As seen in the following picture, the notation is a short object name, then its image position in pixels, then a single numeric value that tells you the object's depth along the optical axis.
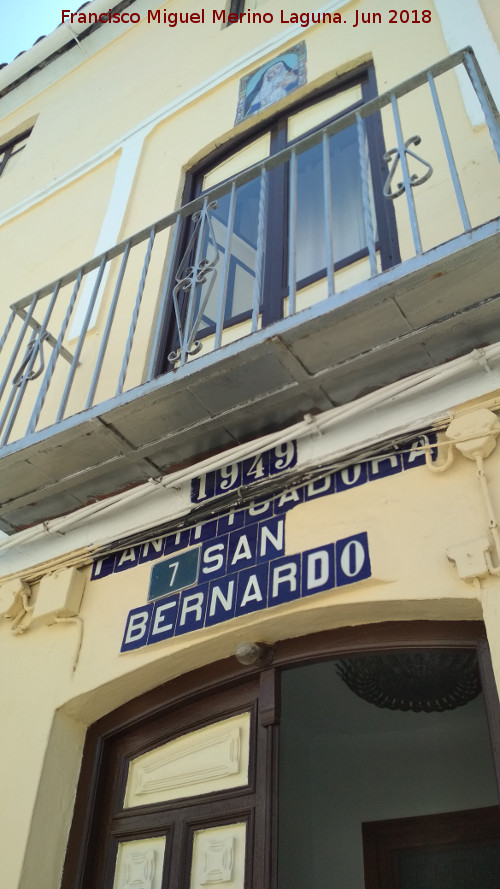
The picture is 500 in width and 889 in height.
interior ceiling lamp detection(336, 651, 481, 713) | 3.75
